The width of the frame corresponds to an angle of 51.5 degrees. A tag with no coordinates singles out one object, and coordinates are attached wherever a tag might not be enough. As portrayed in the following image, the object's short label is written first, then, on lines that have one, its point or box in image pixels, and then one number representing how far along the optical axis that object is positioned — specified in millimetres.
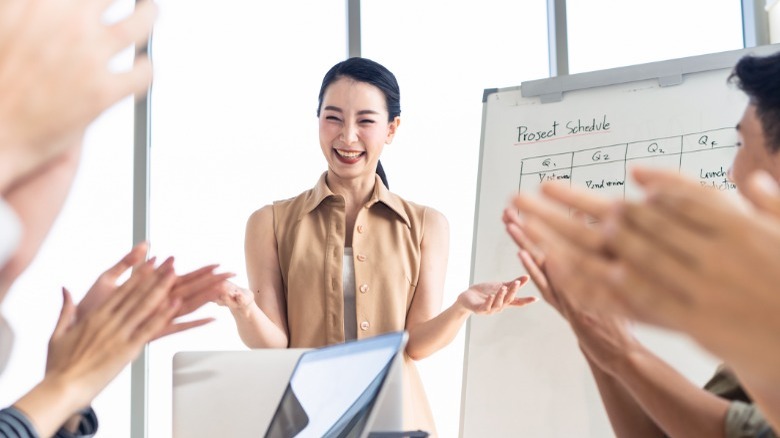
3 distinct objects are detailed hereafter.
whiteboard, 2455
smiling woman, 2406
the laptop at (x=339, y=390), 1169
